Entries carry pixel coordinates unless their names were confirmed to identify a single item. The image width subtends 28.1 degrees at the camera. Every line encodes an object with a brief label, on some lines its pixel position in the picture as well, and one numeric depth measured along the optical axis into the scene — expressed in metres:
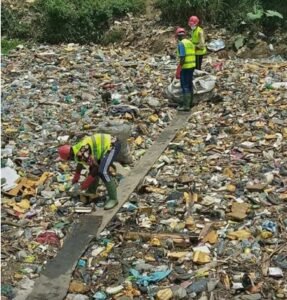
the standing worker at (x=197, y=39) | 10.23
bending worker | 6.10
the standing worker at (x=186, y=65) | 9.21
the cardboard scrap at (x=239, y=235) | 5.61
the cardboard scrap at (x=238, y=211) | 6.01
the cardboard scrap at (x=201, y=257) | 5.26
